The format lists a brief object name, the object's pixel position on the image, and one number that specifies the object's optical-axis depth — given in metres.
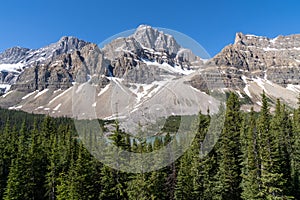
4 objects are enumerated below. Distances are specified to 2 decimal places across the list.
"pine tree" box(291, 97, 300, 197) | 38.77
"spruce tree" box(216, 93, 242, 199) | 34.12
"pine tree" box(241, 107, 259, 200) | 29.45
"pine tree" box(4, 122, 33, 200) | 35.91
